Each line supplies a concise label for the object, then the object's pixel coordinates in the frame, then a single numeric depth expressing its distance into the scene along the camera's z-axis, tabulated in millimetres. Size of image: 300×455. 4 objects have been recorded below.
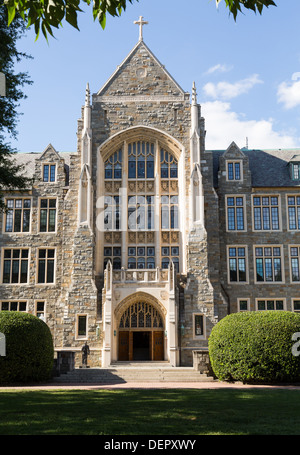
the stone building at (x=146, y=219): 28875
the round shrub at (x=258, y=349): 19219
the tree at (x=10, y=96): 15375
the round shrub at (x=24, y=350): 19328
